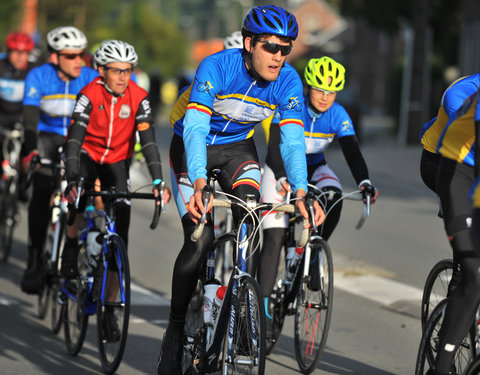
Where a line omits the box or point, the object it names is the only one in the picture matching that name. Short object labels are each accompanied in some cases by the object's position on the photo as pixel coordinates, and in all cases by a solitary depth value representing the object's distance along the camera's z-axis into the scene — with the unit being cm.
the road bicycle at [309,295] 1242
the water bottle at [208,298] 1039
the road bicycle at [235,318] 942
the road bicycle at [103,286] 1220
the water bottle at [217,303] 1018
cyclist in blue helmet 1027
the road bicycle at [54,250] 1459
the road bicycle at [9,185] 2022
